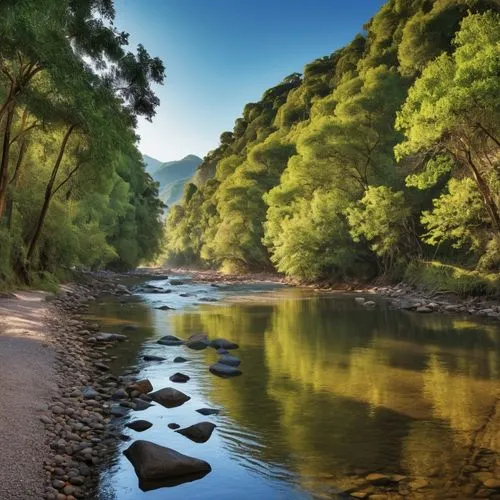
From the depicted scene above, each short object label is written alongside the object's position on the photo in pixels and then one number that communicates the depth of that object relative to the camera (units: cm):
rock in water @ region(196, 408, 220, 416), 868
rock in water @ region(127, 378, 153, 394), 979
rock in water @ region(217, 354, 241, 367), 1227
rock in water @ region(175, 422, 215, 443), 749
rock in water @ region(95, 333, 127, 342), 1498
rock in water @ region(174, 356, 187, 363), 1274
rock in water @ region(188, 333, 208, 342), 1548
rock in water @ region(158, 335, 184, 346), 1505
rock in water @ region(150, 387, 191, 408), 925
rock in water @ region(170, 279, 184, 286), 4525
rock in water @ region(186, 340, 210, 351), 1454
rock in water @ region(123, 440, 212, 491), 611
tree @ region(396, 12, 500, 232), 1775
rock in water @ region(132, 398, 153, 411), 888
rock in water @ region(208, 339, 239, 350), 1466
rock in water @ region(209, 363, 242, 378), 1130
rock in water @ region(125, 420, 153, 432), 786
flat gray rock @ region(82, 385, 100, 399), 905
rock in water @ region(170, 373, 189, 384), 1088
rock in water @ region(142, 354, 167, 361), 1281
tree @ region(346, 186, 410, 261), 3094
